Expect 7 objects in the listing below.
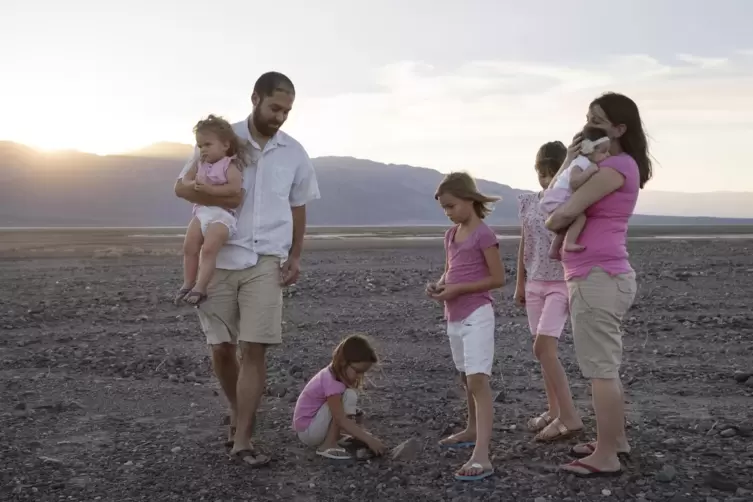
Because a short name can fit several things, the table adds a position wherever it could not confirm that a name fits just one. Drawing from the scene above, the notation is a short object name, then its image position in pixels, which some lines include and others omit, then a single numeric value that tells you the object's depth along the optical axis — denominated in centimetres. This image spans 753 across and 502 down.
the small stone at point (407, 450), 554
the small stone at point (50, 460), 550
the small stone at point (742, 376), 752
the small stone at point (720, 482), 486
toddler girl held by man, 529
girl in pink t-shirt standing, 519
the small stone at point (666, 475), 496
